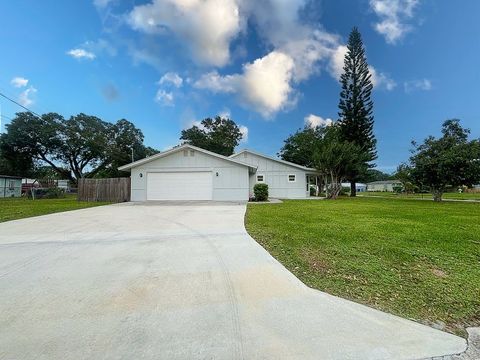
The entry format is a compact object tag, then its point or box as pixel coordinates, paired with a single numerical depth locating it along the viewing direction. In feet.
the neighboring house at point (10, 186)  103.04
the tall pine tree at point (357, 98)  94.12
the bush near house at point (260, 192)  59.88
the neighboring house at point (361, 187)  242.25
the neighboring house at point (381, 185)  231.36
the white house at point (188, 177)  59.57
